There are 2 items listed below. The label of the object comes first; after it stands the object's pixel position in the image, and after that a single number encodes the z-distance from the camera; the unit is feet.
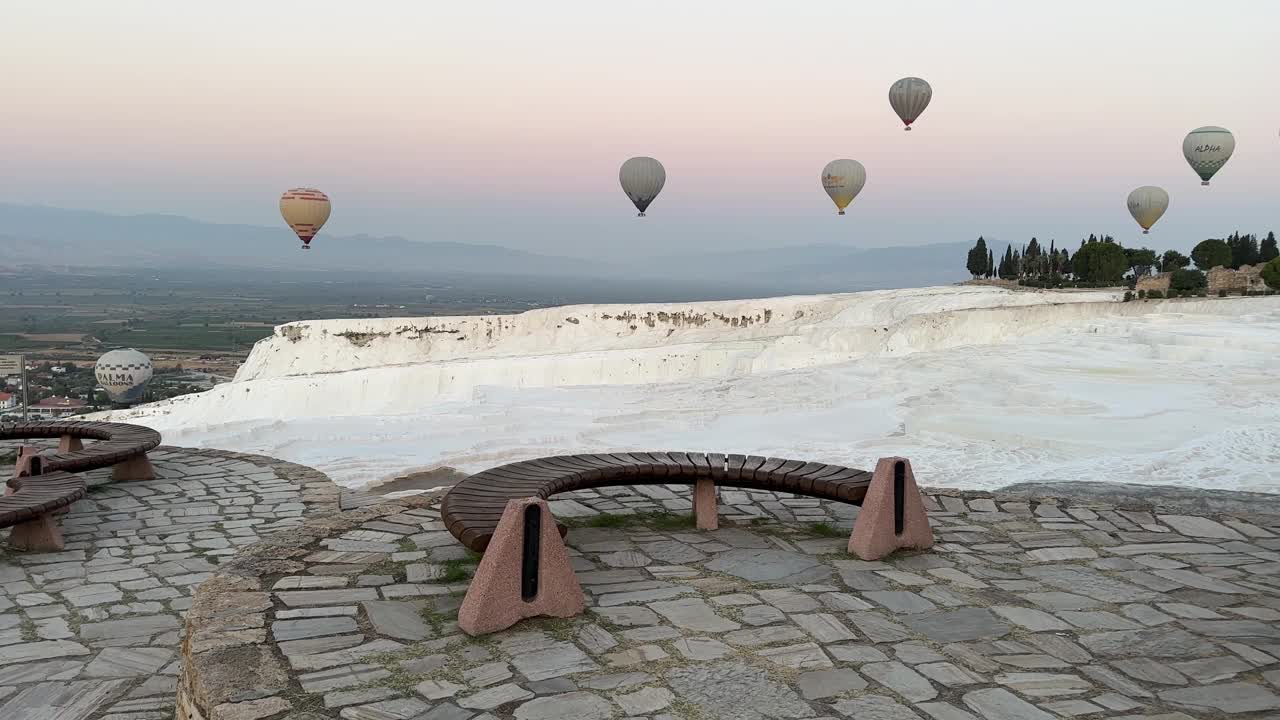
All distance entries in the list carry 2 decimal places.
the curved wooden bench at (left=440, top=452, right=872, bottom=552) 14.12
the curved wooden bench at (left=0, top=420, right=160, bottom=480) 20.81
